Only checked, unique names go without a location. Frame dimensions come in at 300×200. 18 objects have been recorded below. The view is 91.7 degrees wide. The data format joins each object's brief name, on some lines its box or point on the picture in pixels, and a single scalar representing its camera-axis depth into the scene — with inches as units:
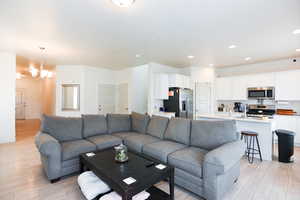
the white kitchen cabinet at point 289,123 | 169.6
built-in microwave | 188.4
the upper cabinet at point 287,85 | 173.2
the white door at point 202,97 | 232.1
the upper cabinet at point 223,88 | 223.1
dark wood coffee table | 60.0
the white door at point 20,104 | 342.0
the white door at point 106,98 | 248.1
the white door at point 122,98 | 246.7
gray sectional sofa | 73.9
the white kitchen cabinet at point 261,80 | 188.1
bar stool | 123.5
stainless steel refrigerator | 200.5
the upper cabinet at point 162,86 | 202.4
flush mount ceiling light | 72.5
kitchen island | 125.3
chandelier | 176.0
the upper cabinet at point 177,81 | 201.3
